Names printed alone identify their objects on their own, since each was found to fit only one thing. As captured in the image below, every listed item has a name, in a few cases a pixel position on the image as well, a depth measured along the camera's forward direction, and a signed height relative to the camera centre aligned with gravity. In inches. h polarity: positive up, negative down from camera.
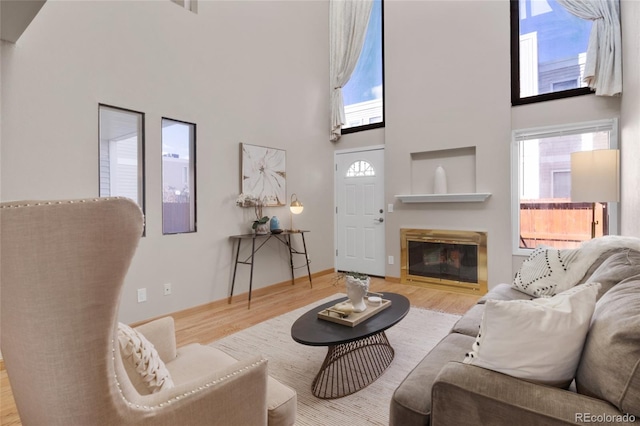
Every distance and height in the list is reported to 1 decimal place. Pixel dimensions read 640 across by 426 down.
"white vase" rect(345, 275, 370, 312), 89.4 -22.2
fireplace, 168.4 -27.4
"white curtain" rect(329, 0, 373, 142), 207.2 +108.6
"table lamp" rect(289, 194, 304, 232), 176.1 +1.9
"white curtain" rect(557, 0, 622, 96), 130.9 +65.4
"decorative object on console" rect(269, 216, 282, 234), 165.9 -7.3
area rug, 72.9 -44.9
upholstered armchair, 28.5 -8.6
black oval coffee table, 76.5 -37.8
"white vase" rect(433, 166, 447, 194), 175.8 +14.9
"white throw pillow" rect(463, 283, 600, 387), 40.4 -16.2
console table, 153.1 -17.3
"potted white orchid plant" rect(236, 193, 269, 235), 154.7 +1.4
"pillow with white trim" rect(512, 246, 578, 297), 90.3 -18.5
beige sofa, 34.3 -21.4
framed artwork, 161.6 +19.3
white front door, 204.7 -0.7
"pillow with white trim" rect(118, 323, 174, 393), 37.8 -17.6
